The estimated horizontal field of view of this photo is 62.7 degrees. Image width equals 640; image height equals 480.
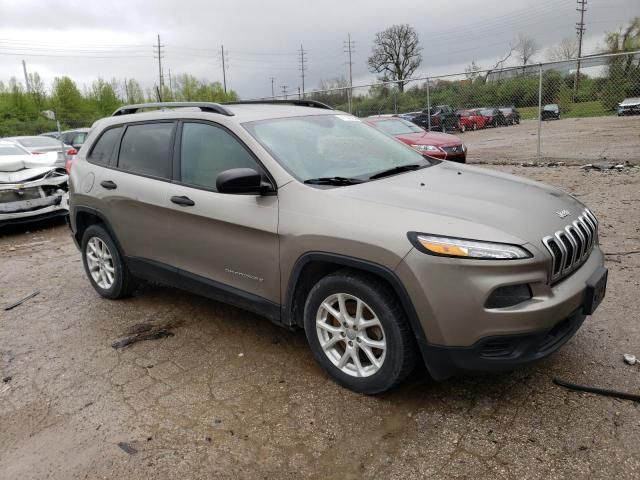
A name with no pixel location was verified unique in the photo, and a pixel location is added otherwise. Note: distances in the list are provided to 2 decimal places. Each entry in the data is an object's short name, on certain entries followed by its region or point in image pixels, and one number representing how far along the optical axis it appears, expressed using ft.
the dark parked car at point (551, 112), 52.18
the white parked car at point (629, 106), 47.50
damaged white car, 26.45
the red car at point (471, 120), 63.72
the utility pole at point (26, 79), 174.13
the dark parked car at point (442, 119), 61.40
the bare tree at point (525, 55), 164.82
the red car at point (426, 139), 38.01
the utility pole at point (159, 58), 235.65
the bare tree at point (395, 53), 199.41
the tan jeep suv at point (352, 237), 8.56
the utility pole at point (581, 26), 196.58
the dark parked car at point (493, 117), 60.83
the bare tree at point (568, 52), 177.17
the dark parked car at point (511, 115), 57.98
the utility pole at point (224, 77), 235.28
